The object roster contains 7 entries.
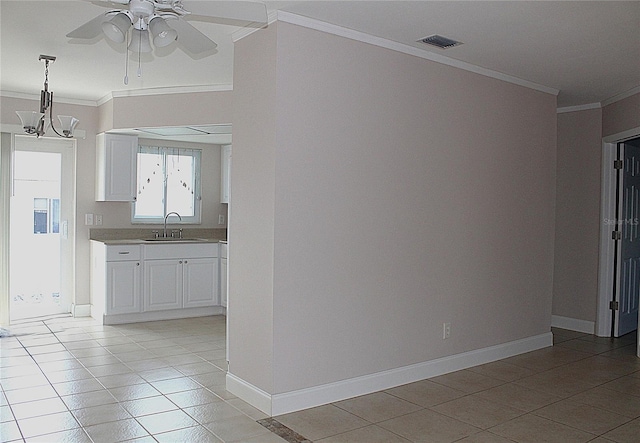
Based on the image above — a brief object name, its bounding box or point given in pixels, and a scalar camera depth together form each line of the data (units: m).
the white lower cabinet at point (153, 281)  6.23
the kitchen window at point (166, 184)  7.17
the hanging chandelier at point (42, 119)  4.81
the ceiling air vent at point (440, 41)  3.90
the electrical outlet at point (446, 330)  4.50
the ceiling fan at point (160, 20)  2.54
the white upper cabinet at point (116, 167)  6.49
